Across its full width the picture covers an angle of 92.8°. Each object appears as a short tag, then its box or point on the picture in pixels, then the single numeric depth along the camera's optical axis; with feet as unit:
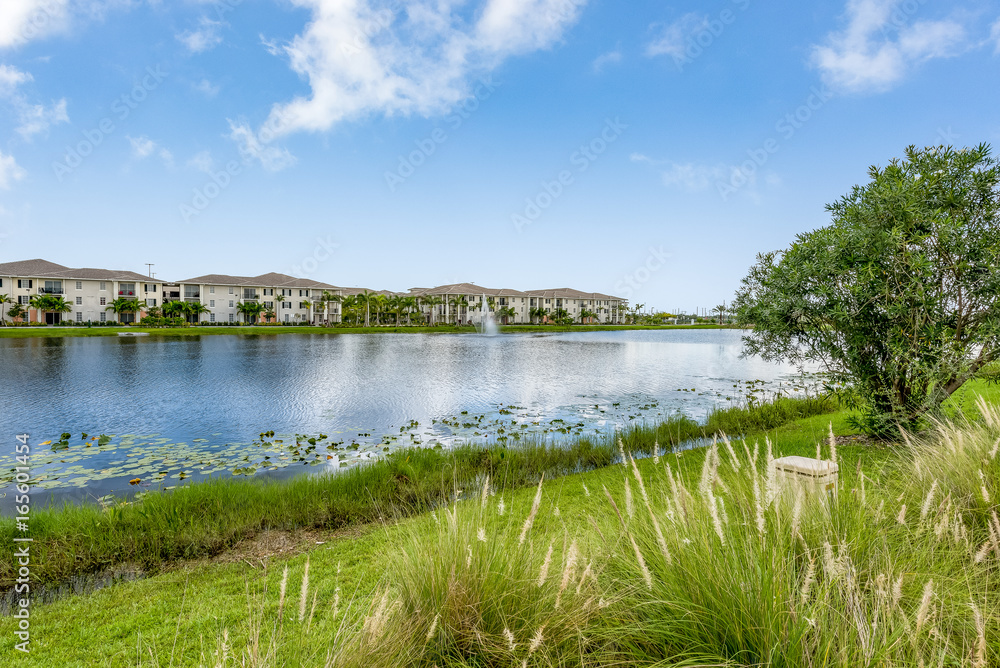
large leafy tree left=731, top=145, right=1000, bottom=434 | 22.15
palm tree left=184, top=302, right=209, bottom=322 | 246.74
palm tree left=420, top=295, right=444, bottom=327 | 334.65
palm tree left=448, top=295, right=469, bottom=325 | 341.35
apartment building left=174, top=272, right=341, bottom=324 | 272.31
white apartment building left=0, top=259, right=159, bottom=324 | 220.84
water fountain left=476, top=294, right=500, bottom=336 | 261.89
